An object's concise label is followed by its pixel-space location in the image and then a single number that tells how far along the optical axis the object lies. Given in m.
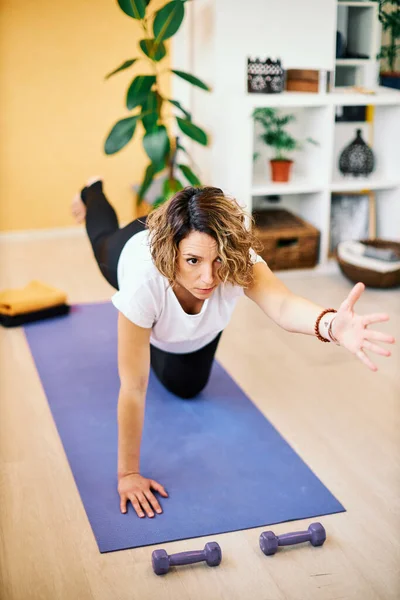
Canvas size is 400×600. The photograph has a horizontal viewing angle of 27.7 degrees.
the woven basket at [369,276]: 3.37
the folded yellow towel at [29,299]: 3.10
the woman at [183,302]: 1.66
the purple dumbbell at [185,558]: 1.72
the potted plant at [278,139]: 3.36
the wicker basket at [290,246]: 3.52
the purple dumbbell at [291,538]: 1.79
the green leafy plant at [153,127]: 2.74
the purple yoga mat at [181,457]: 1.93
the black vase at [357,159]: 2.87
